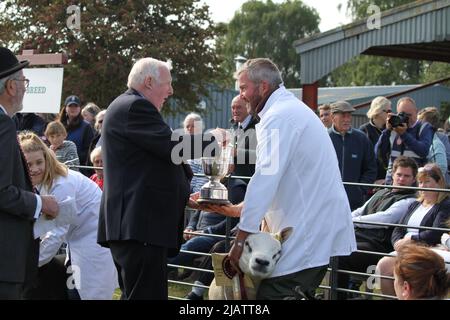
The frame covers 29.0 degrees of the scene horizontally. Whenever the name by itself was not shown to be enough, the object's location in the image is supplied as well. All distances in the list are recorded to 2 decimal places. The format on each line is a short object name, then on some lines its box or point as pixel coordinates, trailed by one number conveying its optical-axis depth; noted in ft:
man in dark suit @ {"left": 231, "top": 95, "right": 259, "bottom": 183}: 23.20
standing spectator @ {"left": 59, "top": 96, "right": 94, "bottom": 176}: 35.65
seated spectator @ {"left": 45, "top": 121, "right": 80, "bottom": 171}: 31.93
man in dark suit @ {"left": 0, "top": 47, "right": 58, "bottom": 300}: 14.60
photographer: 29.32
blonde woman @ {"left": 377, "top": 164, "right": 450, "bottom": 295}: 22.52
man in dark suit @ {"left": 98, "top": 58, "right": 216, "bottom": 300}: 16.47
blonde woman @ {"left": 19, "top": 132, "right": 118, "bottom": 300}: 20.58
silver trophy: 17.07
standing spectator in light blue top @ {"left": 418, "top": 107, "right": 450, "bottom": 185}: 29.63
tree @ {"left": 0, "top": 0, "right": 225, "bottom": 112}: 87.66
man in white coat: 15.15
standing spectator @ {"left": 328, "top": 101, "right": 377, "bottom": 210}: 29.40
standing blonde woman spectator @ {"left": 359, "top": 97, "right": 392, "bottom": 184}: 31.90
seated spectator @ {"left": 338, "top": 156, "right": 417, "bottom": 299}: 24.37
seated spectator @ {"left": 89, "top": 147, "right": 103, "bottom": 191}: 26.97
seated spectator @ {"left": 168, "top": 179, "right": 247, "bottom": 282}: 26.14
